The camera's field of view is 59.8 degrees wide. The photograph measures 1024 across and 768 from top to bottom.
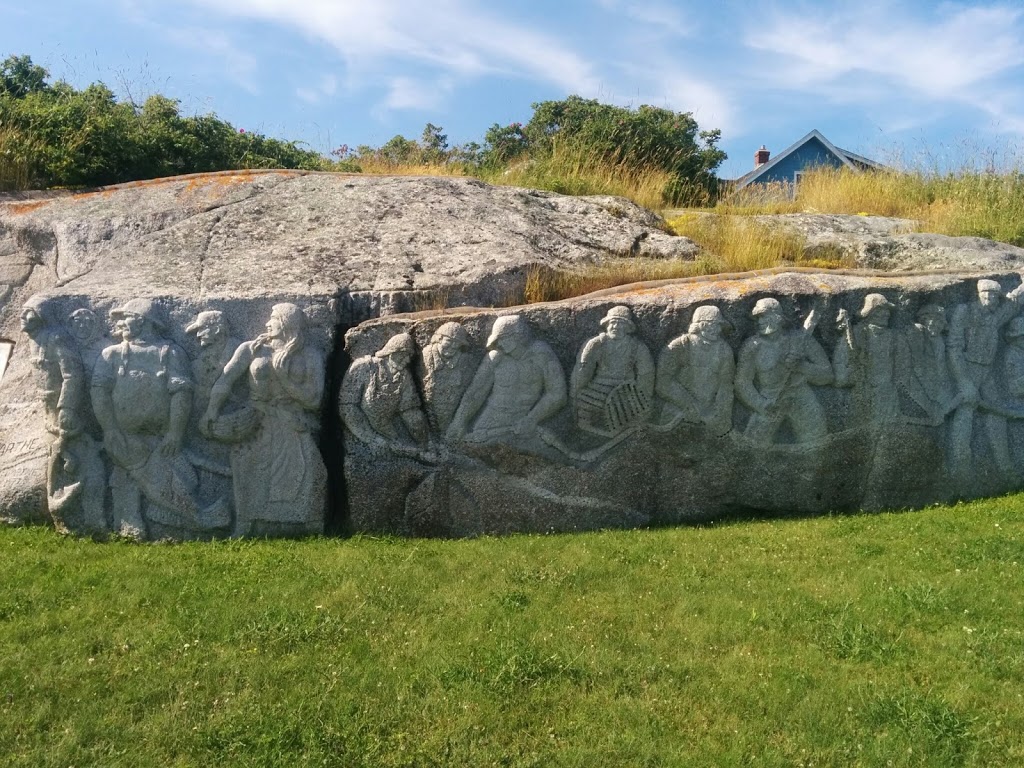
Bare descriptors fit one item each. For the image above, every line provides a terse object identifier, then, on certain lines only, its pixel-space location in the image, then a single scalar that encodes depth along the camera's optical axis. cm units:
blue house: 2423
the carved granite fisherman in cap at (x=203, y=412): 728
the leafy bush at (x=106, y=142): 1022
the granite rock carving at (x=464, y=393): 725
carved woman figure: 723
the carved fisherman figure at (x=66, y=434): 712
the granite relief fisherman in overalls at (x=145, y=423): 714
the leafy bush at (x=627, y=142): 1325
